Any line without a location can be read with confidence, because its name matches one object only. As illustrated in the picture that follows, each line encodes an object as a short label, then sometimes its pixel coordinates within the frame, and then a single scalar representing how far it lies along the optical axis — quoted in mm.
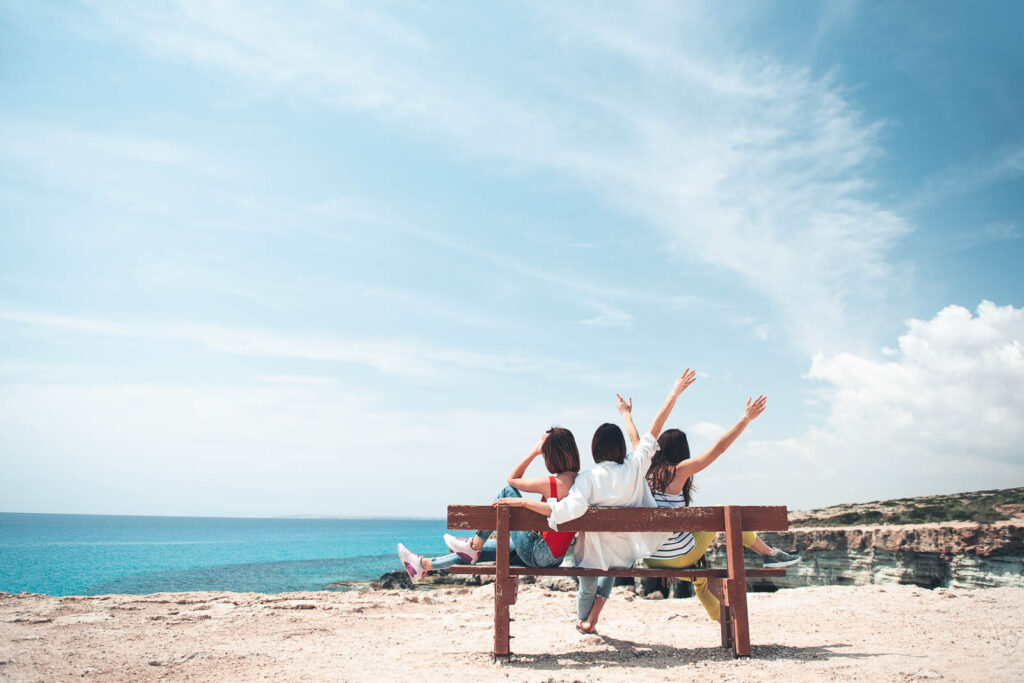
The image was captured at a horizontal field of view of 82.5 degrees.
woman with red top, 5008
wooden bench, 4730
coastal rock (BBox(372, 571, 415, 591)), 21622
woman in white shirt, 4930
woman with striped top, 5070
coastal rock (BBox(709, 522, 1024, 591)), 16094
